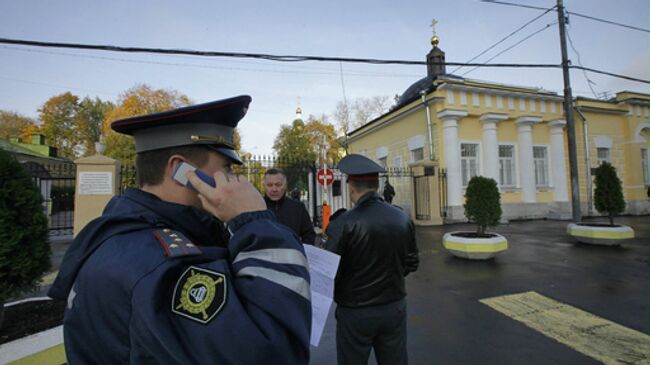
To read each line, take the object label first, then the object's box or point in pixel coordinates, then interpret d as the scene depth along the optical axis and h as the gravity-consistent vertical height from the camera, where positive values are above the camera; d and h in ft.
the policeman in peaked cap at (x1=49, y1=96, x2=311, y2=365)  2.37 -0.81
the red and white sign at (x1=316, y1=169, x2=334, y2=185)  35.96 +2.34
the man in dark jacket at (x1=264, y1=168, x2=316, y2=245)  13.42 -0.50
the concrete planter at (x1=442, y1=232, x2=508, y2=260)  22.82 -4.38
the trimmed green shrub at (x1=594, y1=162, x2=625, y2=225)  30.58 -0.38
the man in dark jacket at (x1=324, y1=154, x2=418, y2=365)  7.29 -2.35
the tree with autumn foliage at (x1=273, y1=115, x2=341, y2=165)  133.28 +26.88
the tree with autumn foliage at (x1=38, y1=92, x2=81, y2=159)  115.75 +31.15
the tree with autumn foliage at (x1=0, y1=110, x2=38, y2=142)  114.56 +30.60
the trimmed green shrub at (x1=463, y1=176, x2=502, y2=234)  25.34 -1.00
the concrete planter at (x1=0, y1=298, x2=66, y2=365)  7.91 -4.24
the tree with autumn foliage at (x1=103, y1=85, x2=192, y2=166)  81.41 +28.63
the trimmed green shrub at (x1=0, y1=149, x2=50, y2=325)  8.92 -1.02
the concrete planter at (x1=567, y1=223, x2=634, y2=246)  26.66 -4.21
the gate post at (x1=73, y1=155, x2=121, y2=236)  25.29 +1.24
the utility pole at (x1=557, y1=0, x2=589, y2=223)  36.24 +8.67
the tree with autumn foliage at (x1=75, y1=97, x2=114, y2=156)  121.19 +33.79
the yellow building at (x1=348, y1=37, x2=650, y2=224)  46.19 +8.32
